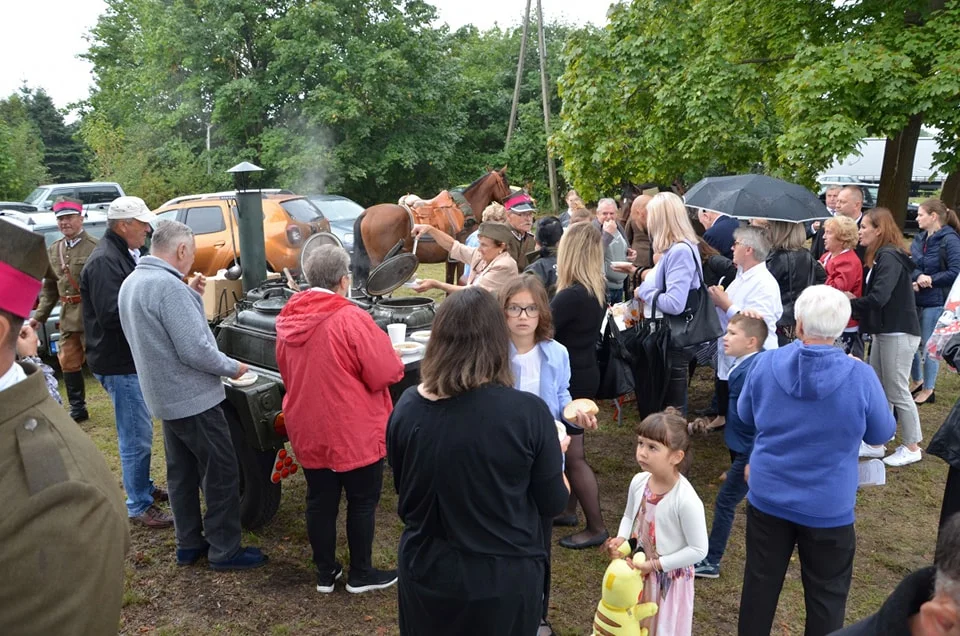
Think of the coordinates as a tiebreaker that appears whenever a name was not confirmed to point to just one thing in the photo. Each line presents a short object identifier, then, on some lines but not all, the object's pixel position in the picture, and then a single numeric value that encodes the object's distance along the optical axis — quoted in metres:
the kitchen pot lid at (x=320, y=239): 4.85
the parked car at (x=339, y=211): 13.49
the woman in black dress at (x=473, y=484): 2.12
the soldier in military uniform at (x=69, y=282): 6.05
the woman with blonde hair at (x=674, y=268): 4.65
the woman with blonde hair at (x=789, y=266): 5.04
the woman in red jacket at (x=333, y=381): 3.38
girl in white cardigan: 2.83
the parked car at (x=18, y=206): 17.40
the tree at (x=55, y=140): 34.12
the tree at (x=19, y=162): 24.18
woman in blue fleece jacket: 2.68
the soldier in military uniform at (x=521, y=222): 7.55
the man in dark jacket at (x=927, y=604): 1.13
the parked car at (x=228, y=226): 10.89
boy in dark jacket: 3.68
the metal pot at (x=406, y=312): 4.67
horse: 9.50
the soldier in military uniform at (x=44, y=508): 1.28
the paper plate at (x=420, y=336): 4.50
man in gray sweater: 3.58
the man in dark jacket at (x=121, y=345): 4.31
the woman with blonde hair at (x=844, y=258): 5.36
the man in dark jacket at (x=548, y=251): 5.05
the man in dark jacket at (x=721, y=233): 6.58
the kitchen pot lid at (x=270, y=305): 4.55
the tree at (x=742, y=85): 9.14
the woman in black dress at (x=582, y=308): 4.13
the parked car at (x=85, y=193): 19.14
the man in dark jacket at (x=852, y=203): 5.95
